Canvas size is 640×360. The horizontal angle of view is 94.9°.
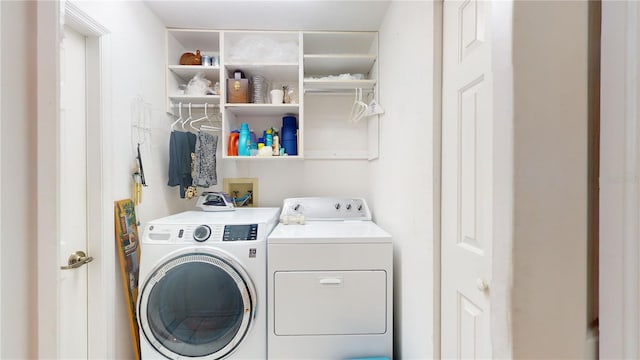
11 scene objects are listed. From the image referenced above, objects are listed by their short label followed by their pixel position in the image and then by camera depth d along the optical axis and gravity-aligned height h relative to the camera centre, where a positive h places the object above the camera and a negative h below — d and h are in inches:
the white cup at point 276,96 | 91.0 +25.4
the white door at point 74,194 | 56.1 -3.1
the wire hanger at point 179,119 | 91.2 +18.4
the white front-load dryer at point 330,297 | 64.0 -26.0
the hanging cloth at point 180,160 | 84.7 +5.3
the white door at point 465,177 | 35.0 +0.1
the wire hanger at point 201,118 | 92.1 +19.0
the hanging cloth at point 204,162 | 87.1 +4.9
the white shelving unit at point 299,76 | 88.8 +32.8
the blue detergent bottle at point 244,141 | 91.0 +11.4
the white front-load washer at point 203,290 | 63.3 -25.0
